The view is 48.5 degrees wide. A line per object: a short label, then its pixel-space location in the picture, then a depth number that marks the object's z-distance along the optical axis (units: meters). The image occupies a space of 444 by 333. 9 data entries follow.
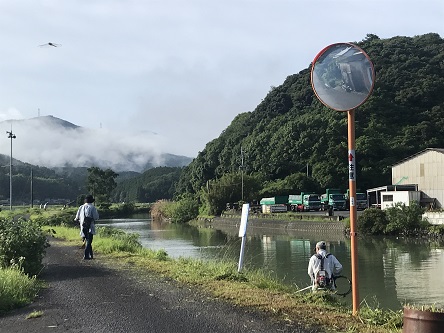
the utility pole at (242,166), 63.83
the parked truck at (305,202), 52.44
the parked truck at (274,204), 53.91
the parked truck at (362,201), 48.00
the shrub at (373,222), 33.09
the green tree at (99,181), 84.12
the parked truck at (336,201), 49.38
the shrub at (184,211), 66.50
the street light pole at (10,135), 48.87
